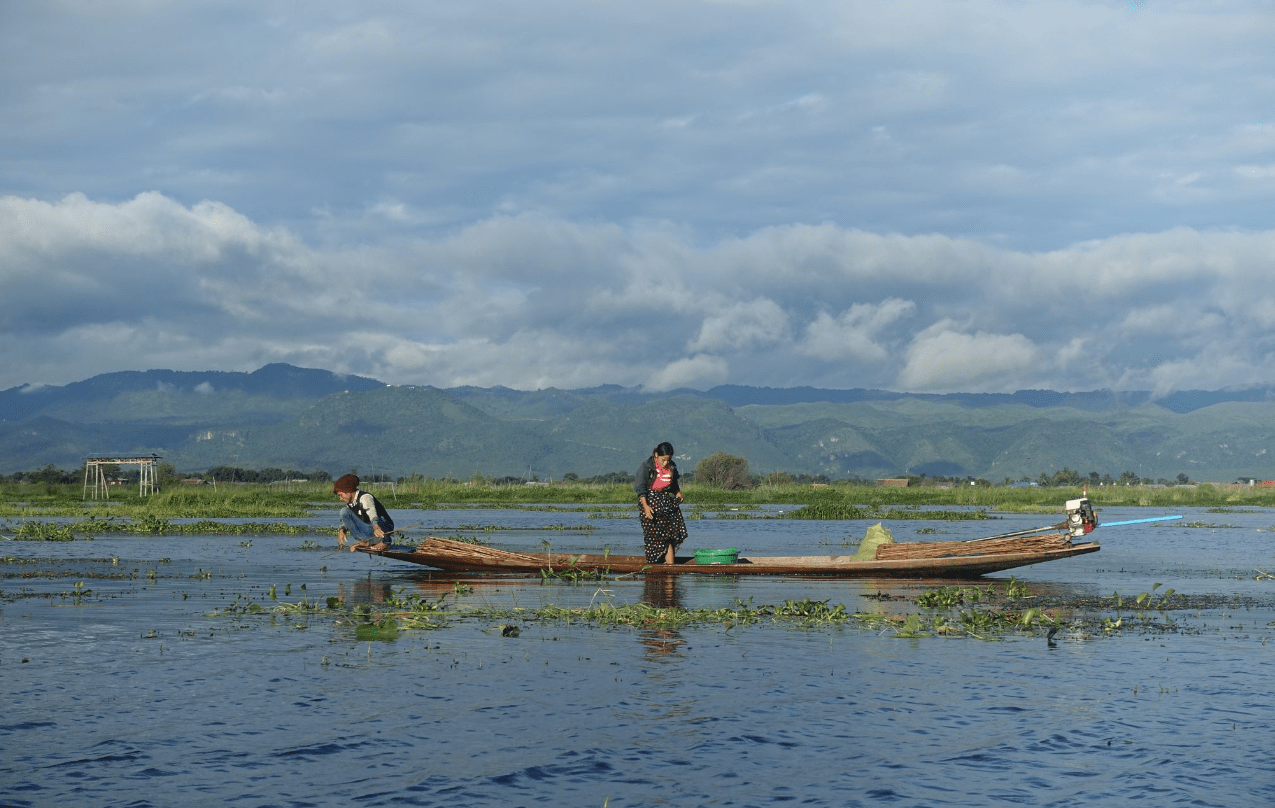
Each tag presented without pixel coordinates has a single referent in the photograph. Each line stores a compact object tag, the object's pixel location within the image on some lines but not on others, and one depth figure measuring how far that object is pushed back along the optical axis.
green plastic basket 23.73
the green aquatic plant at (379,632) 14.93
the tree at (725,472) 124.00
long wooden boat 23.25
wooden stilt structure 67.69
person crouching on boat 21.86
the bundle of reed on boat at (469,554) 23.48
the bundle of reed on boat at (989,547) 23.36
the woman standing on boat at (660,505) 22.94
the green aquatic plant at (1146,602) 19.27
